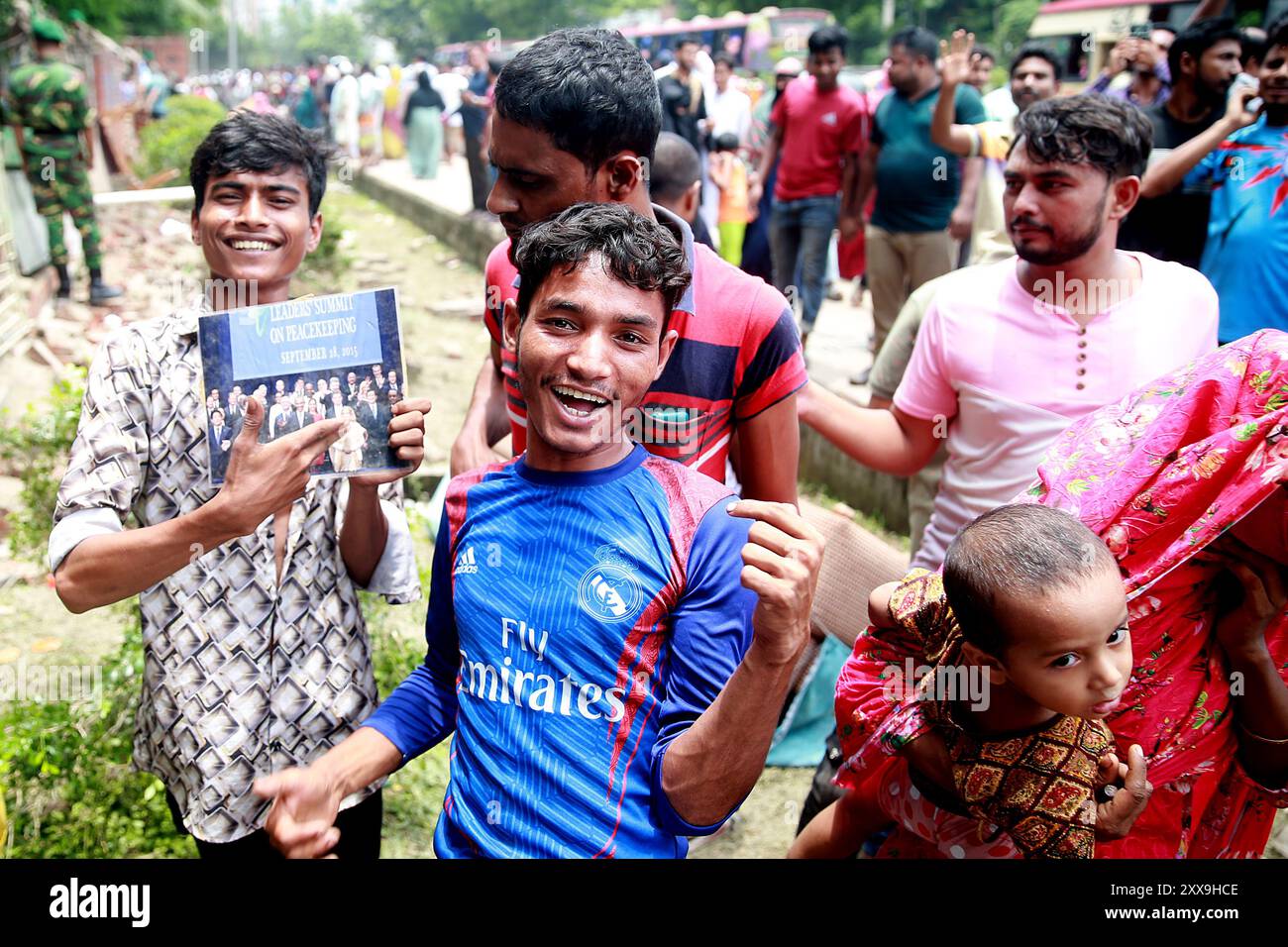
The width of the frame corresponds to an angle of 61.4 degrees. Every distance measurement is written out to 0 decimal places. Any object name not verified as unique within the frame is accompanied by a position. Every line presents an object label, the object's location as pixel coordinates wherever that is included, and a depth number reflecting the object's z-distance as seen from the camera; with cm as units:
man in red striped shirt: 196
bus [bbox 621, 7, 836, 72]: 2553
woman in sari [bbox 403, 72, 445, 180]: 1741
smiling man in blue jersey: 154
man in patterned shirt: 193
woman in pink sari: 170
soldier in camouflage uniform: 788
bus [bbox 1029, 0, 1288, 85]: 1060
